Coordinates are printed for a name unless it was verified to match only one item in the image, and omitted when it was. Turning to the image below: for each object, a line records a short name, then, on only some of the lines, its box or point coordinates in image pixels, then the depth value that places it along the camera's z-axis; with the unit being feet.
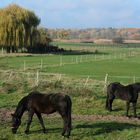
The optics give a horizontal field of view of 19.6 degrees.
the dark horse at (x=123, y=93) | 55.52
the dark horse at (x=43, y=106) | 41.81
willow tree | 253.65
